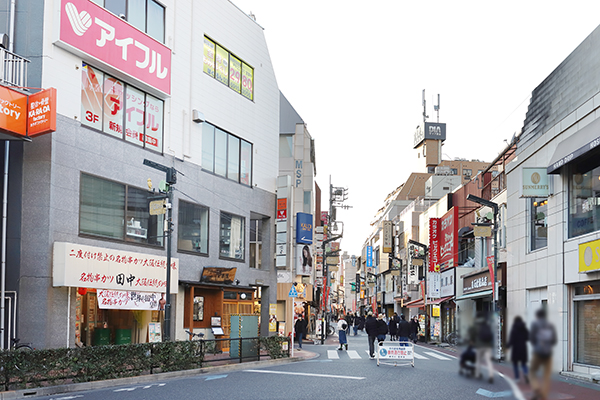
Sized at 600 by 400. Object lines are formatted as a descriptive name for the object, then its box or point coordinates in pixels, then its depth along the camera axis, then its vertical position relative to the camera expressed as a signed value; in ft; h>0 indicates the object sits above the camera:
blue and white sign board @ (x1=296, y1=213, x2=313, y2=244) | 151.23 +7.40
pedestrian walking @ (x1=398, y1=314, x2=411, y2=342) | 93.89 -9.83
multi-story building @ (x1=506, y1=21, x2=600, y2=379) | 66.13 +7.86
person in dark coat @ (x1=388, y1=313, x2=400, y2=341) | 150.71 -15.14
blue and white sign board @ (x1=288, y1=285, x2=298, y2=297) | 123.54 -5.94
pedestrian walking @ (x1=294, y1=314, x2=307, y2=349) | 136.37 -13.73
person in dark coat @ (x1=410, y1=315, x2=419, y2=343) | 147.81 -15.16
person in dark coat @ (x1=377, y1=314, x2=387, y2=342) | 103.60 -10.50
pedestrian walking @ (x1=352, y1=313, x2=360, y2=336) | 229.66 -22.45
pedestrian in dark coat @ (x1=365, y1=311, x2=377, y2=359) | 101.86 -10.46
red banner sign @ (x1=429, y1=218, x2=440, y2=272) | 189.06 +6.13
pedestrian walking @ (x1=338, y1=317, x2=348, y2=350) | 118.92 -13.83
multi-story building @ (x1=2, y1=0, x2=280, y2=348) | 80.12 +12.09
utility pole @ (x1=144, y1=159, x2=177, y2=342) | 84.11 +4.88
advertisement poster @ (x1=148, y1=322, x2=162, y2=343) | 88.33 -9.83
